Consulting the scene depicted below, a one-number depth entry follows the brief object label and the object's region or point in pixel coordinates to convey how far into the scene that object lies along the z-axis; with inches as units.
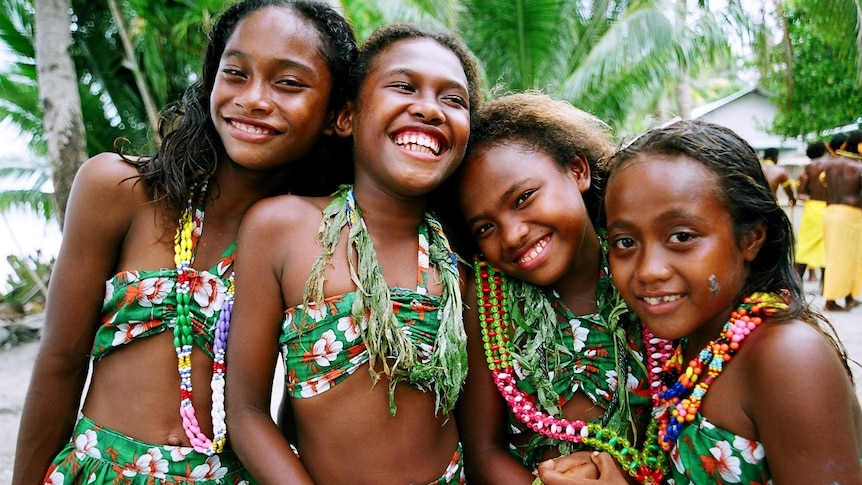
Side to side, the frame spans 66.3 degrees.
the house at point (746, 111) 888.9
